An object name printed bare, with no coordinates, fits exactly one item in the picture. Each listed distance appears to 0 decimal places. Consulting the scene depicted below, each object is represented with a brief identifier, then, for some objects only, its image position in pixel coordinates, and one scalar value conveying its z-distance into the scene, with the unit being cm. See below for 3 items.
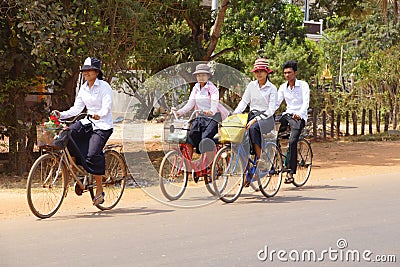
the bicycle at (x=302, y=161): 1179
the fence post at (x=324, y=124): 2114
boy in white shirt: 1123
